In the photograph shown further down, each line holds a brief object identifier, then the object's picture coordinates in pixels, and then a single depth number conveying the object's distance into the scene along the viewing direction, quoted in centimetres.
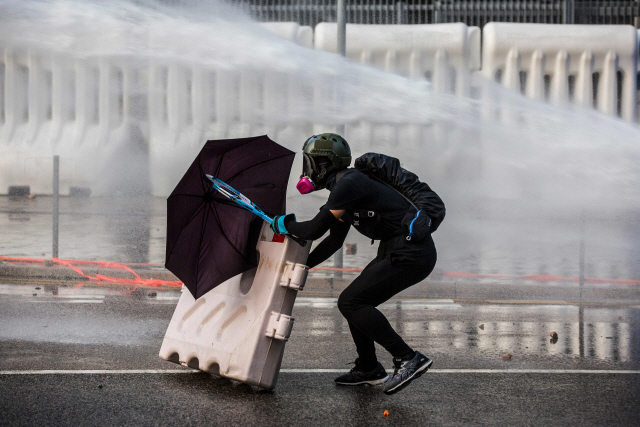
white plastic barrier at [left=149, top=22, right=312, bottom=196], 1513
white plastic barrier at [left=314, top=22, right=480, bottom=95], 1538
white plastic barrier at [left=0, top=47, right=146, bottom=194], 1477
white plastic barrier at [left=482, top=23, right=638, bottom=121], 1638
